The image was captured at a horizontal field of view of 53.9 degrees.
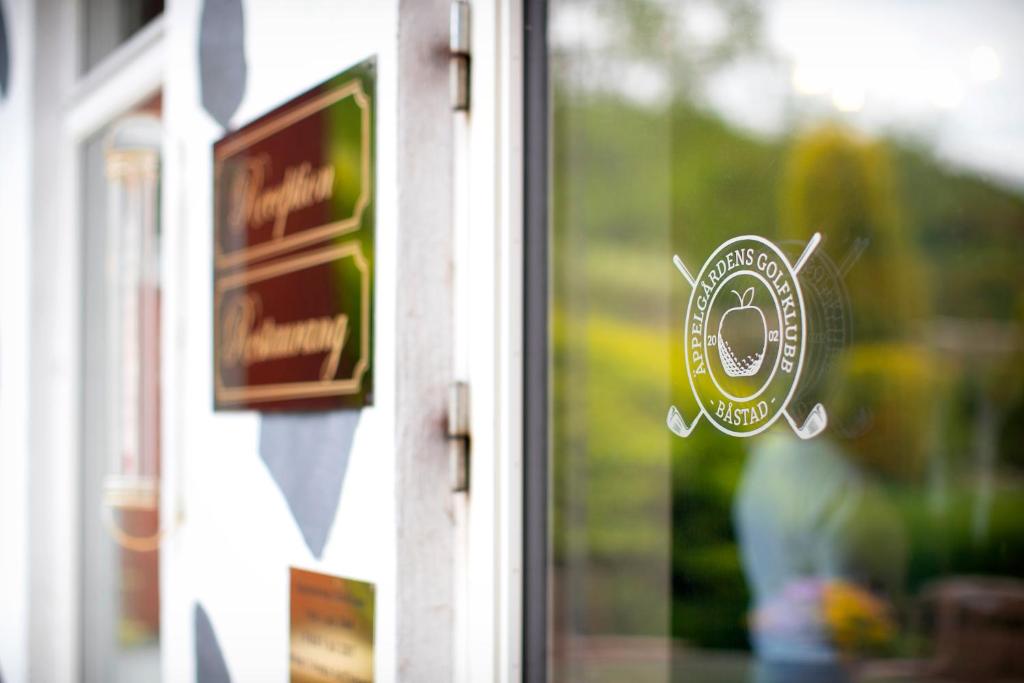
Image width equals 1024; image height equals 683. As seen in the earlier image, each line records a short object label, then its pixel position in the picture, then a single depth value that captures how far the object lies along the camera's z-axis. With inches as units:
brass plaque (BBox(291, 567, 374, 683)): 60.8
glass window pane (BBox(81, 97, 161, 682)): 106.1
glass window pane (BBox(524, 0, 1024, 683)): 33.8
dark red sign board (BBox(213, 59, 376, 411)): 62.3
